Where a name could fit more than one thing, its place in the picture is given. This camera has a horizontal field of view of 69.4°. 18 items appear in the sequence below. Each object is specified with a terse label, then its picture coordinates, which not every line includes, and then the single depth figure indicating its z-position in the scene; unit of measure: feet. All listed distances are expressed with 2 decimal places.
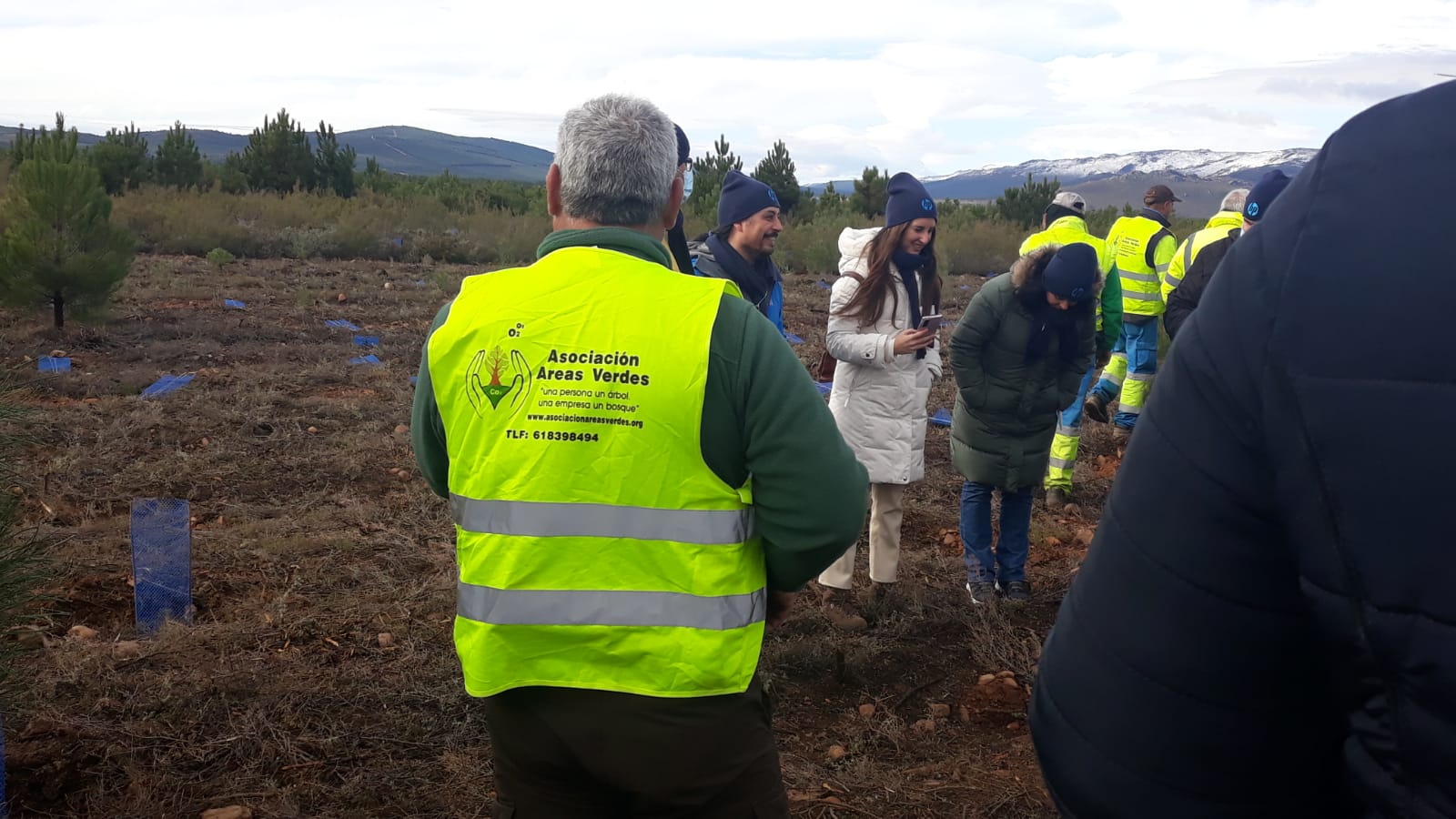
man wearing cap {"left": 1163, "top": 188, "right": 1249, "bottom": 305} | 22.03
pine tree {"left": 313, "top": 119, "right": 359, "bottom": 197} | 94.99
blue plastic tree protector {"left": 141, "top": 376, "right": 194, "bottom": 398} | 27.02
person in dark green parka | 15.10
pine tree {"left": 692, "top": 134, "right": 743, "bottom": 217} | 81.46
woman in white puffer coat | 14.52
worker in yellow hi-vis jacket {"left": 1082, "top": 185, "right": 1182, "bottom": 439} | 24.66
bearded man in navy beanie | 14.26
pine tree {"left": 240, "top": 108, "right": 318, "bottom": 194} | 92.43
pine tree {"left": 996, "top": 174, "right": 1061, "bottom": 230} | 89.66
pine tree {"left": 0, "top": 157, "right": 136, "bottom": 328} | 33.65
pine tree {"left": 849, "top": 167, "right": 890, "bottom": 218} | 93.66
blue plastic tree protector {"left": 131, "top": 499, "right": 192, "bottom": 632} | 13.79
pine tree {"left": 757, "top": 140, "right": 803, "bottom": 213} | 97.13
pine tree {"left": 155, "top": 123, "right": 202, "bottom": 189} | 90.17
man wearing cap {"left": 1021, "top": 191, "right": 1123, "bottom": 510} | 19.66
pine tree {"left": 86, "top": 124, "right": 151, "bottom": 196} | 81.00
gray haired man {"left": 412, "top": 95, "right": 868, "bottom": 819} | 5.64
